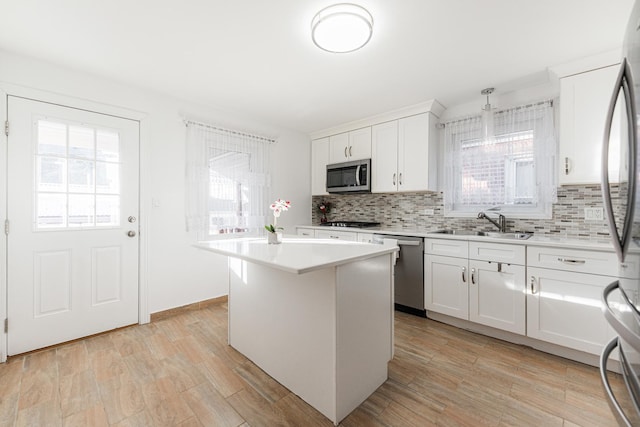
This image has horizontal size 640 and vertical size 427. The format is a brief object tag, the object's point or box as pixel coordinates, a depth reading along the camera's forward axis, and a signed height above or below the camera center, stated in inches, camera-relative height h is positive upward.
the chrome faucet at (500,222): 107.7 -3.1
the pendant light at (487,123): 109.3 +36.6
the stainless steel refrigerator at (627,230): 27.9 -1.9
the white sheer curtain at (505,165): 100.7 +19.9
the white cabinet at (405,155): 120.0 +27.4
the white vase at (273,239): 80.8 -7.3
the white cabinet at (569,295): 75.3 -23.9
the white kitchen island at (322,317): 56.8 -24.3
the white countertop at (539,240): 76.4 -8.4
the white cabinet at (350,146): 140.6 +37.0
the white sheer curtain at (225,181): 119.6 +15.7
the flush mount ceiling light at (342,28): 62.1 +44.2
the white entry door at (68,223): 83.3 -2.9
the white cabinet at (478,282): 88.6 -24.1
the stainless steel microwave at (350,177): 137.7 +19.7
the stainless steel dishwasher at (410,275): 110.0 -25.0
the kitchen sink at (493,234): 98.8 -7.7
